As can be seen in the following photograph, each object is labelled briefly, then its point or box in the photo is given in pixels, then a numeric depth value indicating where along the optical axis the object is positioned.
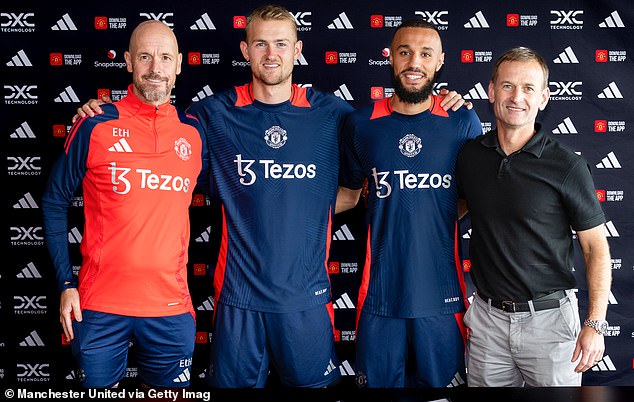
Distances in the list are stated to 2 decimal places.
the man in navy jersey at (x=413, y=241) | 2.05
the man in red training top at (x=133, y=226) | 2.02
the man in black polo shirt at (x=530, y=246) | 1.82
